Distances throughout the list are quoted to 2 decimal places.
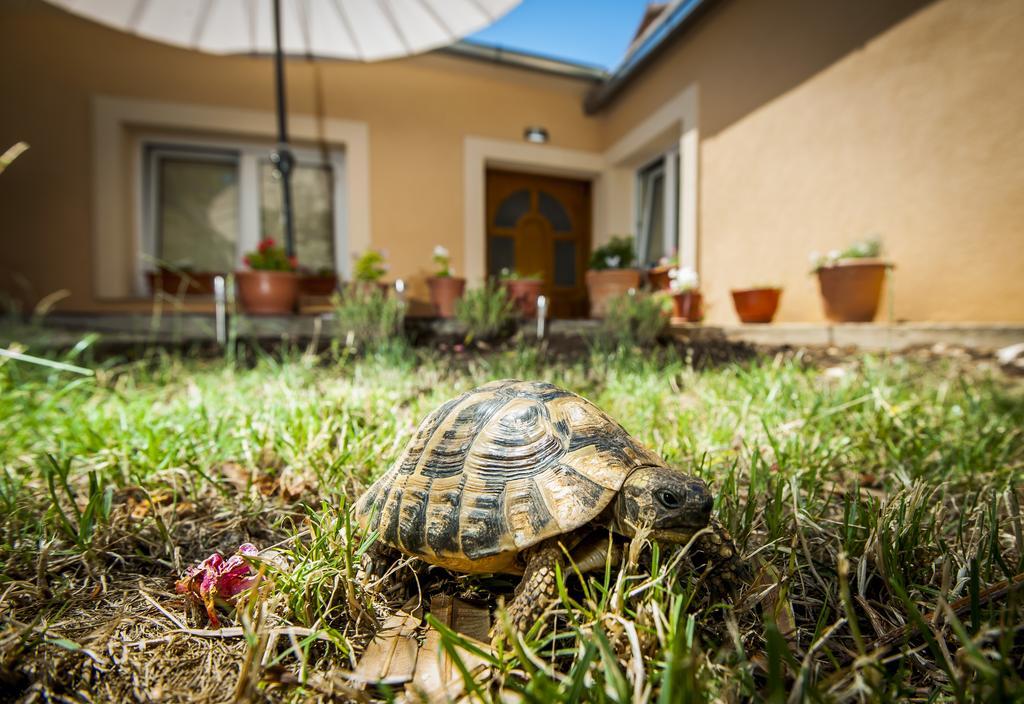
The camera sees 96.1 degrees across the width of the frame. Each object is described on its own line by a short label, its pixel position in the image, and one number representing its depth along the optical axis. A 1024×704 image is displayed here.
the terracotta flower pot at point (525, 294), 5.07
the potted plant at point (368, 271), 4.83
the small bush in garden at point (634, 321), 3.89
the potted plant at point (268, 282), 4.48
